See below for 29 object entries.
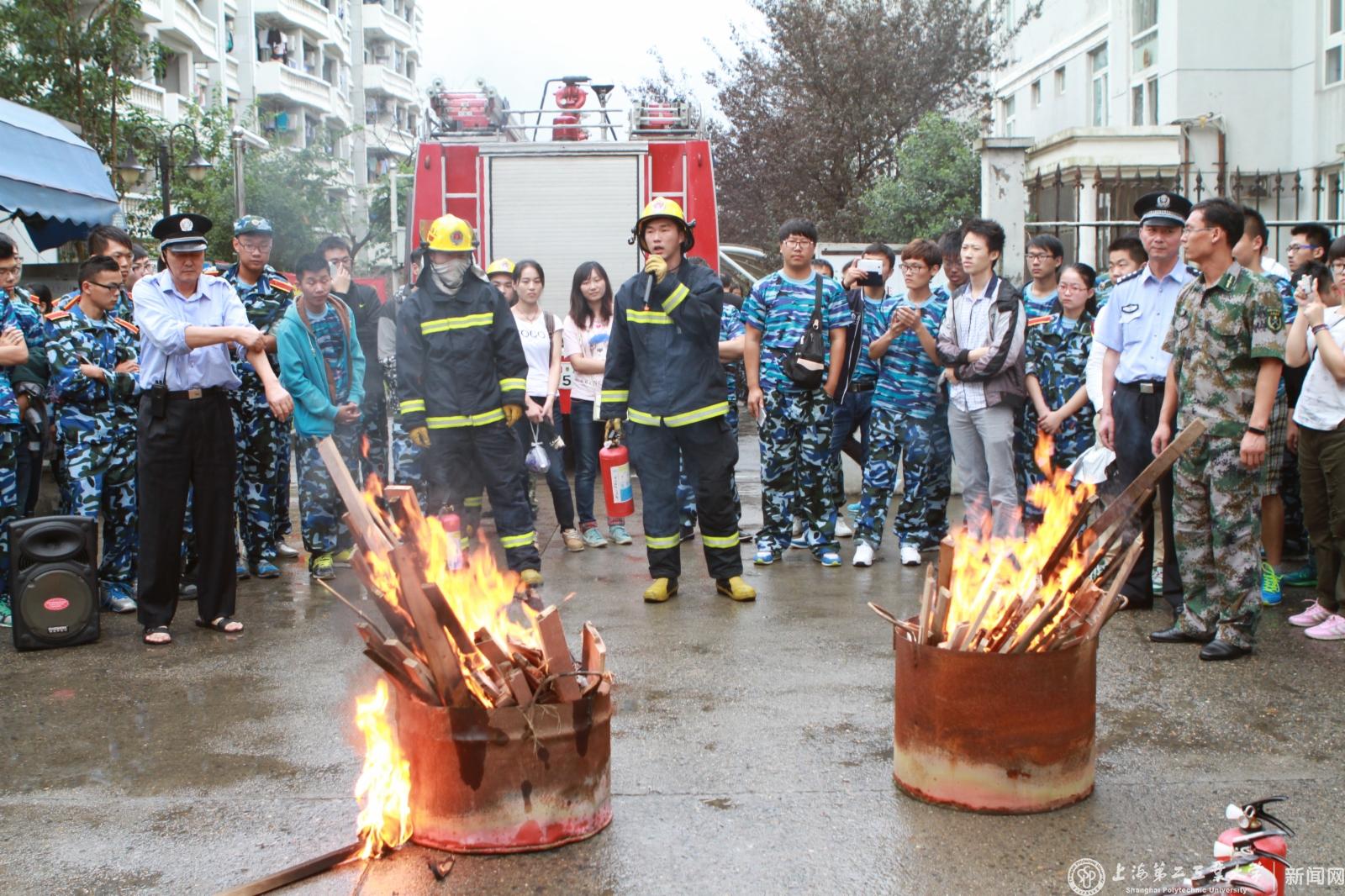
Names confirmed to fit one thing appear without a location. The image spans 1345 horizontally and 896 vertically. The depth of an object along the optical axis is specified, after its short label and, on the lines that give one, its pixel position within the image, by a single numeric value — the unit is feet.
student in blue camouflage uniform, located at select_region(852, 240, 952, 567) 25.91
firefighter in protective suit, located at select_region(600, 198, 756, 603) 22.16
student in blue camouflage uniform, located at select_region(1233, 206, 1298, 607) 21.20
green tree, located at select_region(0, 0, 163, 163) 52.08
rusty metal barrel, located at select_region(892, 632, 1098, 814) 12.53
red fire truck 39.63
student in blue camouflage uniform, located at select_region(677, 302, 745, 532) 28.40
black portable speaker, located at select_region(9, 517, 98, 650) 20.13
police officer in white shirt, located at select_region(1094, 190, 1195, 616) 20.56
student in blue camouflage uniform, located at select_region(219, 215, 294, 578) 25.21
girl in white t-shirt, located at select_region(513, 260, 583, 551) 28.04
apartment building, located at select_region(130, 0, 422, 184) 128.77
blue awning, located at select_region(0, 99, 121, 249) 36.96
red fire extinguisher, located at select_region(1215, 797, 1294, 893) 9.80
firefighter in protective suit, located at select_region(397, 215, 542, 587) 22.80
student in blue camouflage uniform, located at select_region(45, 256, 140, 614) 22.07
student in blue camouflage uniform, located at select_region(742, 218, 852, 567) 25.25
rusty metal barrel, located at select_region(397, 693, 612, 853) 11.90
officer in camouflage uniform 17.94
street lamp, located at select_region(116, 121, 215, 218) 59.47
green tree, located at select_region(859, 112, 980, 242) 71.31
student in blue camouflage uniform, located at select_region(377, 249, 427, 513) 26.94
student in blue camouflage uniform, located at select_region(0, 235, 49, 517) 21.29
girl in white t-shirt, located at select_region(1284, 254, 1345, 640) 19.39
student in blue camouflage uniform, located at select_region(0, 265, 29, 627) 20.39
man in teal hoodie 24.98
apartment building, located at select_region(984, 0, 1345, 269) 60.03
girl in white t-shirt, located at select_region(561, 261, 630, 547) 29.30
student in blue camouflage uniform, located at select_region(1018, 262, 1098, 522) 25.77
